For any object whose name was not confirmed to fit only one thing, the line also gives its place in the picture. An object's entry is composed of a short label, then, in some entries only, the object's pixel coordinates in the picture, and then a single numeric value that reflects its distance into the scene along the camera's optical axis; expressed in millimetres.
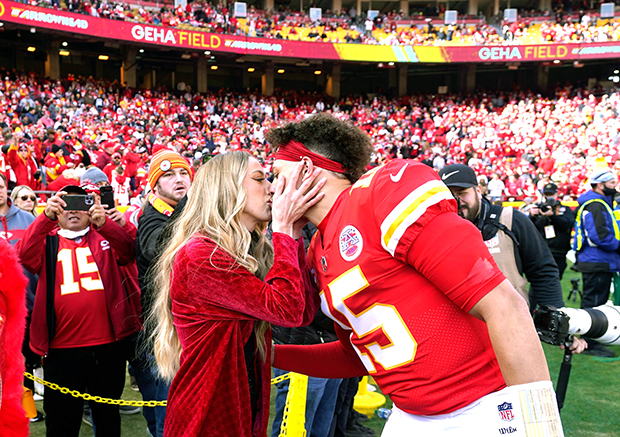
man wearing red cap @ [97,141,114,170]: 12461
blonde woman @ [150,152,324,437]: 1789
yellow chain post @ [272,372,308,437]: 2977
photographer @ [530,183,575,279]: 6977
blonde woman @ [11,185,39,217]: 5184
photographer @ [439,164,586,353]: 3543
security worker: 5934
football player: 1301
